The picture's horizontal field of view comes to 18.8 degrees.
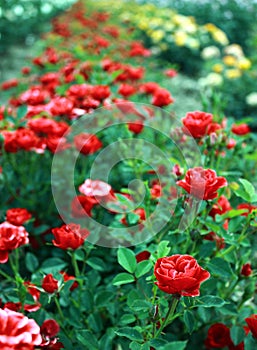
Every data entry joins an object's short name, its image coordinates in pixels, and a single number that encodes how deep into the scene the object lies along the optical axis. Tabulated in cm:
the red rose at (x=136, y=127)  108
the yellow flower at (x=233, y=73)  361
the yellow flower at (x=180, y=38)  446
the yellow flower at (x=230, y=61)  379
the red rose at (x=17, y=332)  62
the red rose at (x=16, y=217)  93
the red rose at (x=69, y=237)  84
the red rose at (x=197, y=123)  93
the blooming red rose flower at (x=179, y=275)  69
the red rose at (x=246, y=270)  89
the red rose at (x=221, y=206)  94
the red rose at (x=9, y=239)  84
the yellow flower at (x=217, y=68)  374
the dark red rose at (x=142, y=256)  93
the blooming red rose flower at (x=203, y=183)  79
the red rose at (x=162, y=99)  112
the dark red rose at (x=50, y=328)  84
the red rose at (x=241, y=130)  110
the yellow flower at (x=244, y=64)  363
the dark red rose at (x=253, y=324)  77
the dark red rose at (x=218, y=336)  91
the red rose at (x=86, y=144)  102
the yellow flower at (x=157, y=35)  459
